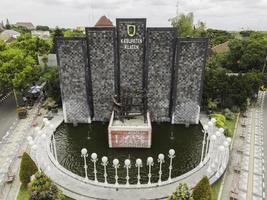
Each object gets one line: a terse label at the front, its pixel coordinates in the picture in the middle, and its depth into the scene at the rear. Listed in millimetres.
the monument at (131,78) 20771
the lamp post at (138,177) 15683
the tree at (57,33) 38063
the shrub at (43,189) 13046
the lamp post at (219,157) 15745
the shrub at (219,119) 22682
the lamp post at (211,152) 16347
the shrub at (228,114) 24879
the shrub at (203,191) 13252
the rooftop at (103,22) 42915
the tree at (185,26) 42228
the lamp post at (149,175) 15796
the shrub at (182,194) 12302
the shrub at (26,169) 15381
